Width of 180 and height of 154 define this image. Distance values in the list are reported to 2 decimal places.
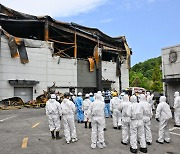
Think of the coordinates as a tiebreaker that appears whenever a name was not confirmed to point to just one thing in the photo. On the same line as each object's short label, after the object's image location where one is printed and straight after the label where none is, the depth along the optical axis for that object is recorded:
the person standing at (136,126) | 4.91
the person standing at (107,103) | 10.20
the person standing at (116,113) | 7.72
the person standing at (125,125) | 5.48
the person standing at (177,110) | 8.13
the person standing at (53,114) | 6.10
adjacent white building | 12.91
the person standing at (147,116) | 5.53
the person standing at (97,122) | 5.23
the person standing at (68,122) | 5.71
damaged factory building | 17.62
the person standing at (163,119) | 5.63
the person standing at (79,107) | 8.94
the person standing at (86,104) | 8.39
